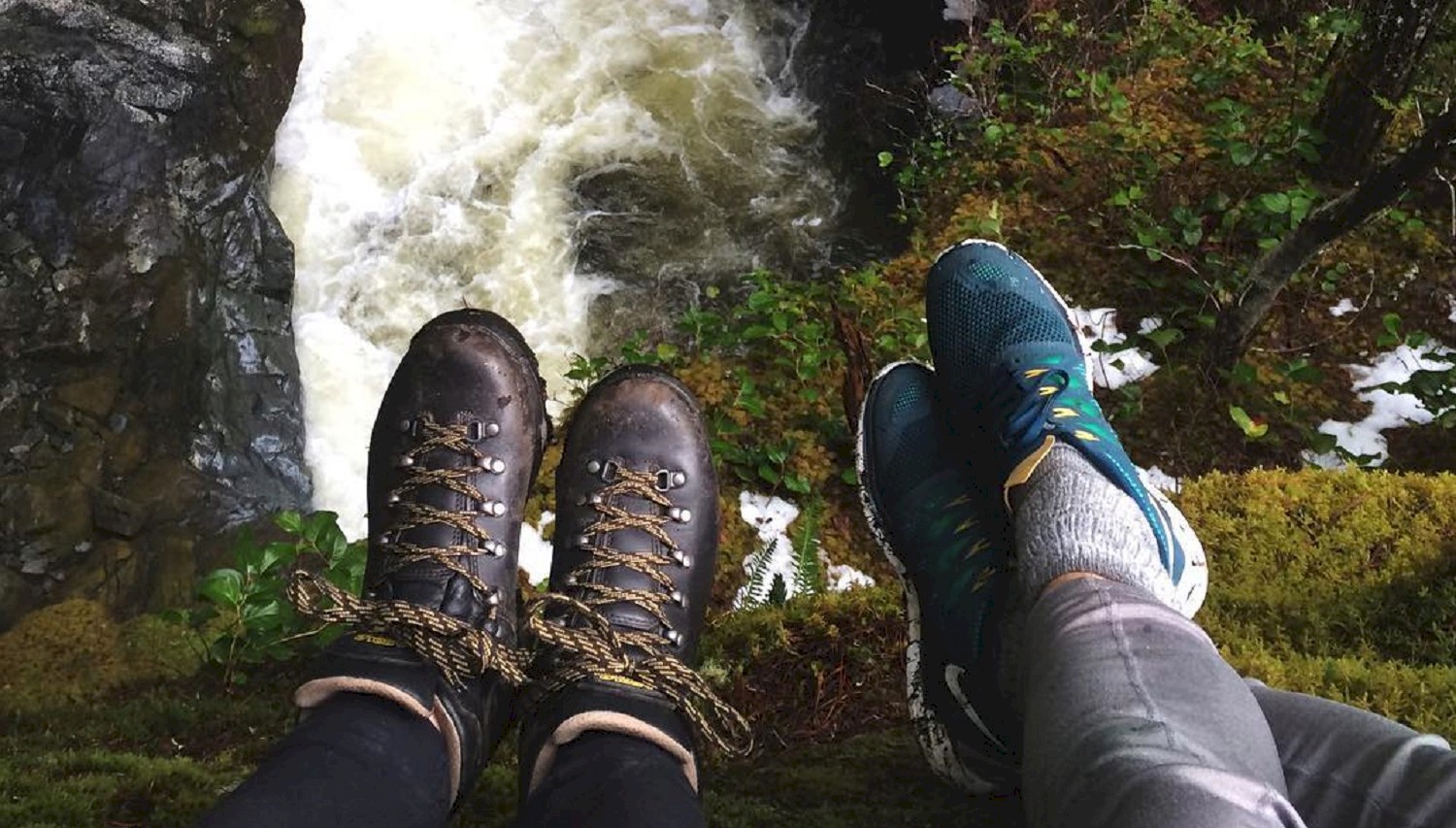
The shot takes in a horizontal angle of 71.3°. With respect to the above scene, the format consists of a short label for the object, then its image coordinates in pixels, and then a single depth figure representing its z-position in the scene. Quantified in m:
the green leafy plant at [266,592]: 2.48
